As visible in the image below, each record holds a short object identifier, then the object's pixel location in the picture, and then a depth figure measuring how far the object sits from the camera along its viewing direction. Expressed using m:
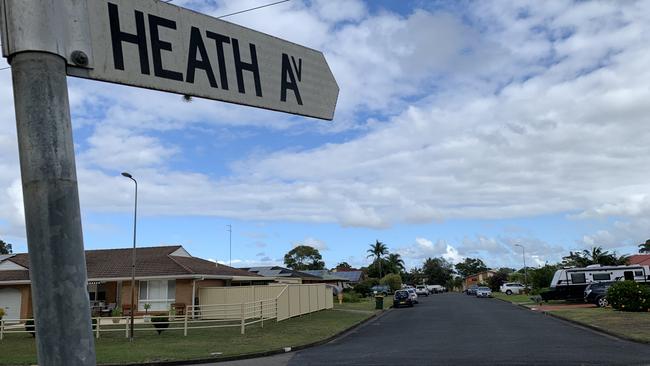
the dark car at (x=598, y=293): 35.34
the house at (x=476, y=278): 137.95
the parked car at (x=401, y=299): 49.34
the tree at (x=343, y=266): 145.88
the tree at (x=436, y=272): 147.88
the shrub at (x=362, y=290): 76.25
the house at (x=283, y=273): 61.67
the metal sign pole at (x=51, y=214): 1.91
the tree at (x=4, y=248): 84.84
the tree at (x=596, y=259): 70.50
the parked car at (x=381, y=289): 81.16
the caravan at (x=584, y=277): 41.88
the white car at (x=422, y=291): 87.06
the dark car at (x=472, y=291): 82.82
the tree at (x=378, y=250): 115.25
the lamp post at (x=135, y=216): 22.64
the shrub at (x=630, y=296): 29.08
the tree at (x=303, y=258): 115.25
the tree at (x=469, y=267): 174.88
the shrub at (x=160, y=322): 24.42
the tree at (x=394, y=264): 118.44
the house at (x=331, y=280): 71.56
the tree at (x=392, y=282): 91.37
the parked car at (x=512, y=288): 76.00
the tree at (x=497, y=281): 97.44
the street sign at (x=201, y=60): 2.31
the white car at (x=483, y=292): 68.62
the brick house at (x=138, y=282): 34.50
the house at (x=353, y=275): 98.26
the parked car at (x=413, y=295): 51.66
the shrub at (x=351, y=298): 62.34
